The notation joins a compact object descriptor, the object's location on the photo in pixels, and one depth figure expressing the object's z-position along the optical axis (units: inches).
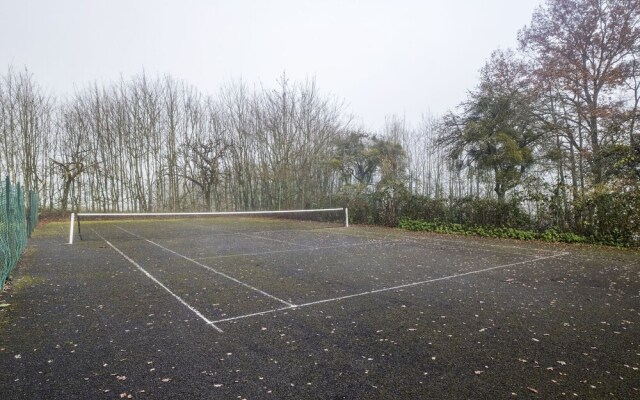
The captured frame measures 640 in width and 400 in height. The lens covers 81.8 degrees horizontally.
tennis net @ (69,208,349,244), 557.9
